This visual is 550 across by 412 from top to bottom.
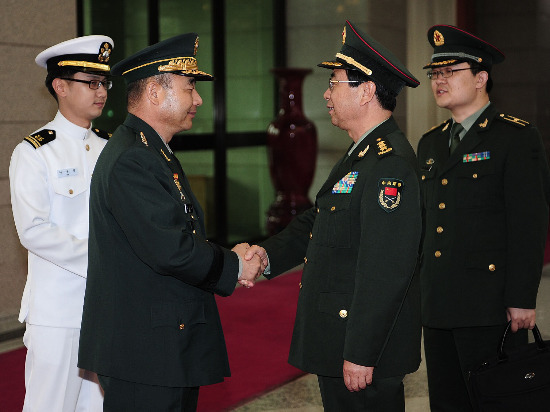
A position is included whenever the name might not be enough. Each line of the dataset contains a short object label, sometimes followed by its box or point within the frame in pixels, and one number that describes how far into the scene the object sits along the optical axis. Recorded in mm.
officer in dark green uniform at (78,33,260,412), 2162
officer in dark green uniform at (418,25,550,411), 2709
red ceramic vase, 7305
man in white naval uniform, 2672
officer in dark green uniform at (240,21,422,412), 2141
